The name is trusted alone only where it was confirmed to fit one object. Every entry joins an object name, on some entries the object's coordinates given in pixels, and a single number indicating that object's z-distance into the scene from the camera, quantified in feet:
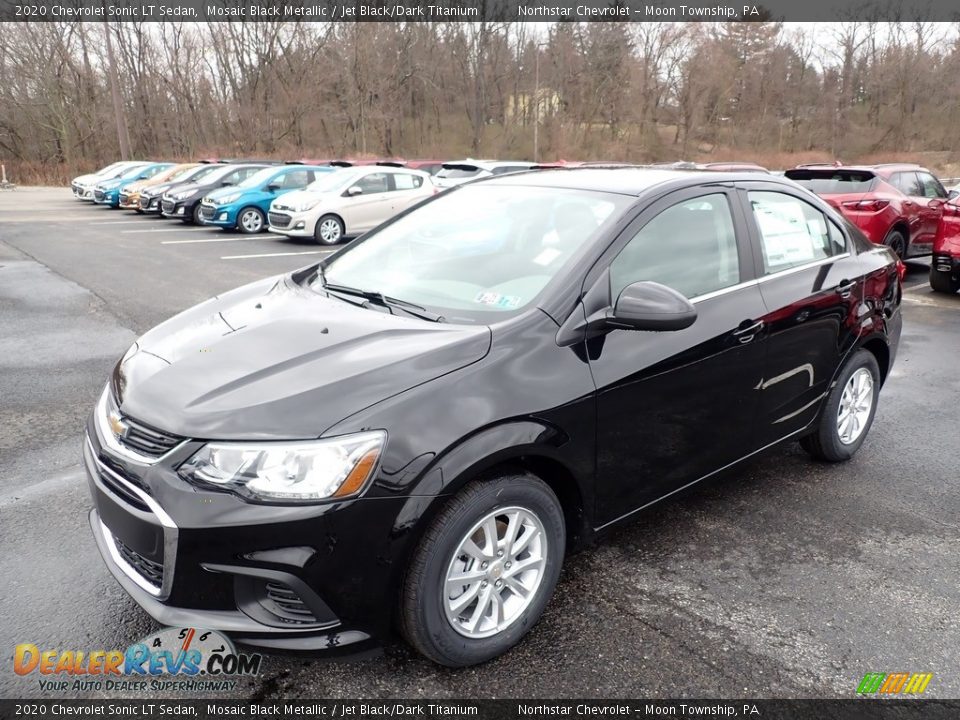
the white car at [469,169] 60.18
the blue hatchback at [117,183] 75.31
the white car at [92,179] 81.82
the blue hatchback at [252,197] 52.90
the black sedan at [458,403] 7.15
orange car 69.27
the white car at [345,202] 47.57
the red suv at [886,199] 33.91
